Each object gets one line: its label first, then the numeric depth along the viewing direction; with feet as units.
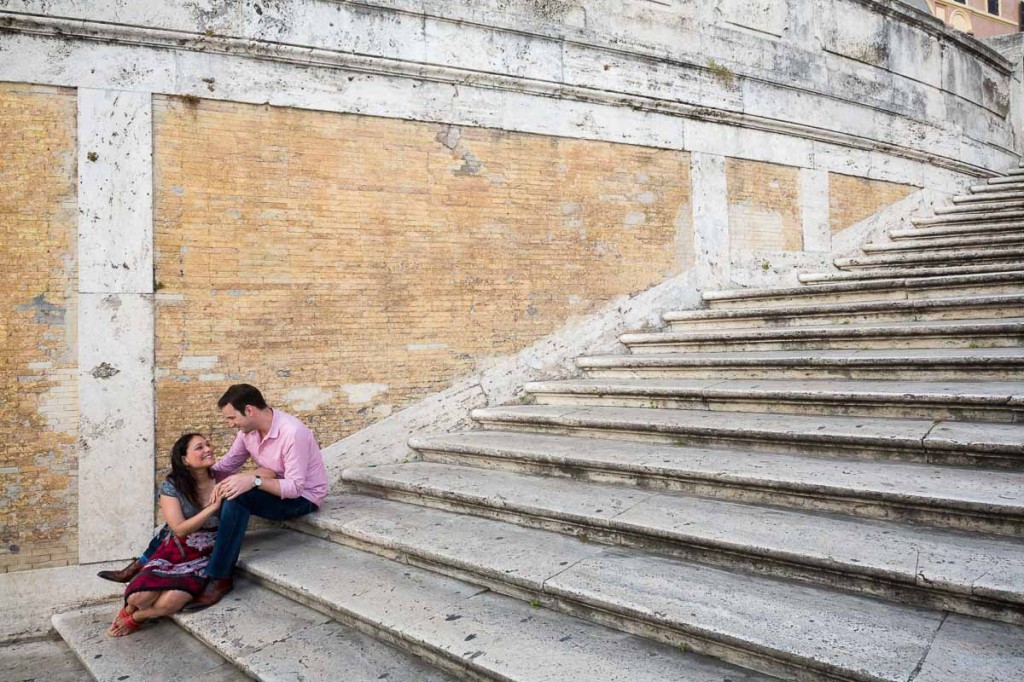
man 12.46
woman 12.00
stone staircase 7.75
